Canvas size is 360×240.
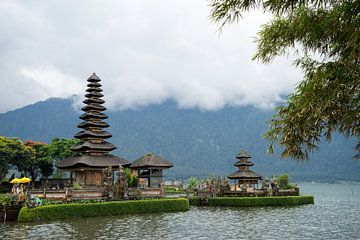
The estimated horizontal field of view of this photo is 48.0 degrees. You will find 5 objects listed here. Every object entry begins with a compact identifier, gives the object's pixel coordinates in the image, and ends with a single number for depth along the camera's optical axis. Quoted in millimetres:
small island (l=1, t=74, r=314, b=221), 31125
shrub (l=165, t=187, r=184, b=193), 64188
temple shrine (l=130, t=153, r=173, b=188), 46531
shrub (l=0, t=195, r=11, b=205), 30005
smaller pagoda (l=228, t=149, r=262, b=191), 58344
